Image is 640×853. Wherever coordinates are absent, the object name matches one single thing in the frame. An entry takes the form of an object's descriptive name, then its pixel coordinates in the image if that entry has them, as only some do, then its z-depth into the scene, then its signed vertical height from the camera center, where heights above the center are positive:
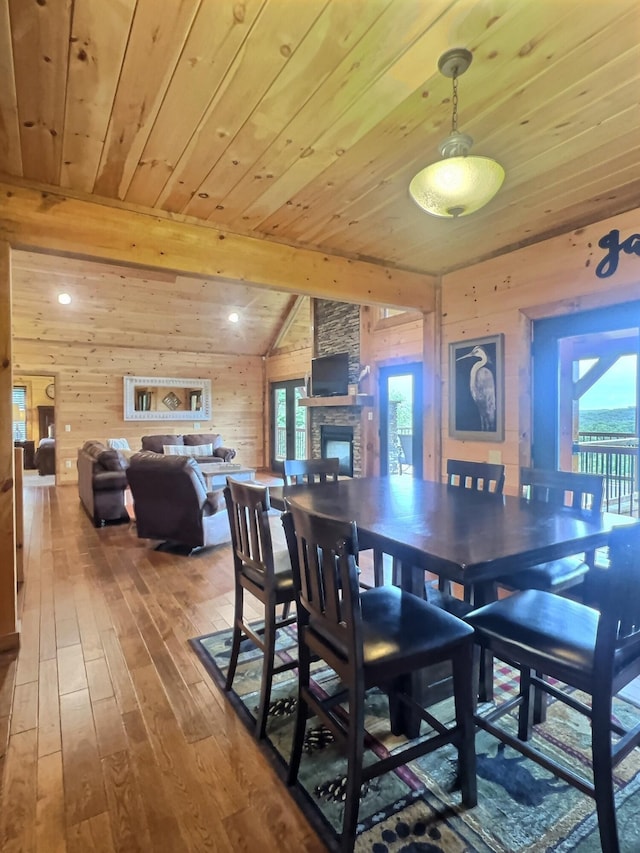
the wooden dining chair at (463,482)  2.21 -0.42
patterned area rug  1.43 -1.35
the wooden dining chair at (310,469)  3.18 -0.36
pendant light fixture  1.60 +0.93
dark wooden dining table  1.47 -0.44
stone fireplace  7.16 +0.17
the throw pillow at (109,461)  5.46 -0.48
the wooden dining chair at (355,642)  1.39 -0.76
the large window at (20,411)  13.09 +0.33
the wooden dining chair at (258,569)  1.94 -0.73
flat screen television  7.33 +0.77
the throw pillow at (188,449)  8.61 -0.57
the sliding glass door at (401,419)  6.04 +0.00
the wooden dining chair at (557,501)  2.16 -0.46
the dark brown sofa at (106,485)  5.39 -0.77
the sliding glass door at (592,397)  2.84 +0.14
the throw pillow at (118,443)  7.88 -0.39
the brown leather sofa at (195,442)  8.68 -0.43
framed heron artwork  3.48 +0.24
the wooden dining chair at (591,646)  1.28 -0.75
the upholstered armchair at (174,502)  4.15 -0.78
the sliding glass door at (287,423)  9.46 -0.06
